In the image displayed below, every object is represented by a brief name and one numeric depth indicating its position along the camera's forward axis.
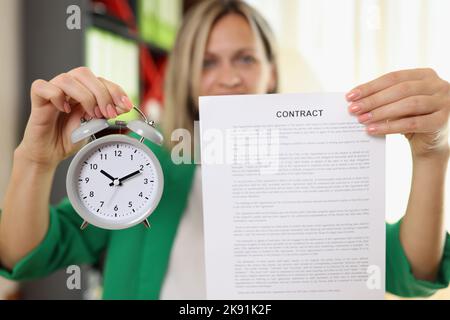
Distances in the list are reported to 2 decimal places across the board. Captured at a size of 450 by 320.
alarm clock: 0.71
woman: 0.71
